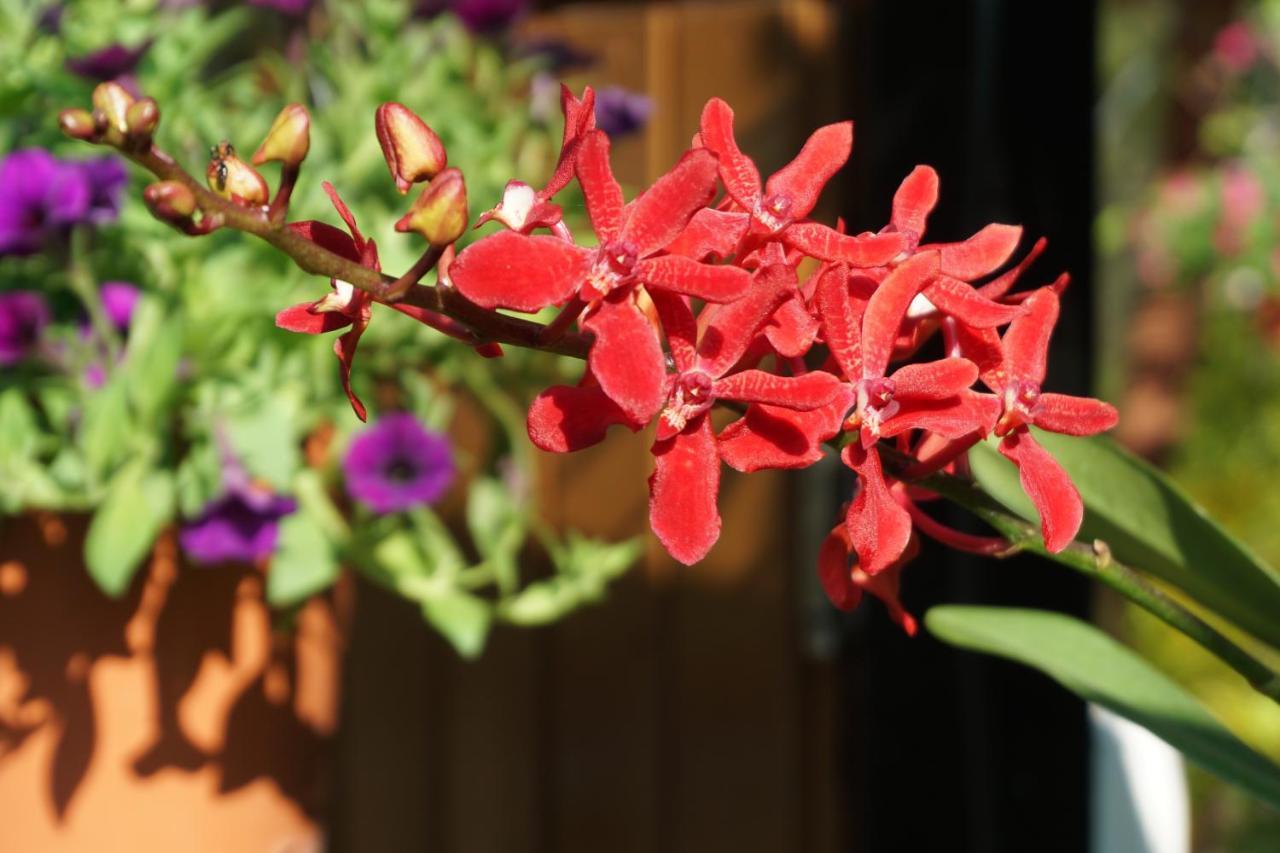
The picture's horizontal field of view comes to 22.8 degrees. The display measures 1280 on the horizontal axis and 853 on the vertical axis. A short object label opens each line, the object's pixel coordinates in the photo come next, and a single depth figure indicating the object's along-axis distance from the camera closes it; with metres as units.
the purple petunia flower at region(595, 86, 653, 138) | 1.31
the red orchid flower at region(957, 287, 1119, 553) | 0.84
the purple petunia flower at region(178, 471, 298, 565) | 1.07
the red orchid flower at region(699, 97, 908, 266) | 0.84
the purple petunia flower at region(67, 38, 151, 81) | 1.10
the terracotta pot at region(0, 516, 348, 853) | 1.06
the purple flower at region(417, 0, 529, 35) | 1.28
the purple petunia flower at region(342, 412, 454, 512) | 1.12
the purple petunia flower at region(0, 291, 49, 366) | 1.08
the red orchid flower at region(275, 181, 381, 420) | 0.82
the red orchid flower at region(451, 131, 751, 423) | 0.80
